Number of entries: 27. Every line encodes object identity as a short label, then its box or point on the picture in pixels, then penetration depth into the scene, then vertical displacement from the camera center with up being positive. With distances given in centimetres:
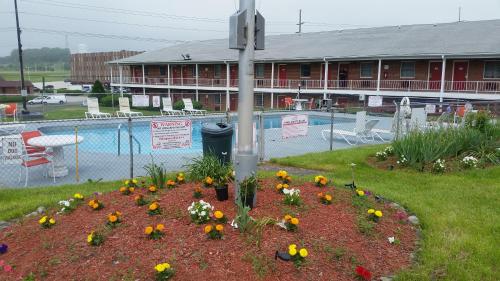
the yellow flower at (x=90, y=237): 412 -143
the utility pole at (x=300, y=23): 6843 +986
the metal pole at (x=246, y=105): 450 -20
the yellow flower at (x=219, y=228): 413 -133
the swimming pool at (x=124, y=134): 1390 -199
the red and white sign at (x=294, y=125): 1038 -94
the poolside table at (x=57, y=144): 866 -116
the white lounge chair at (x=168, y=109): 2652 -144
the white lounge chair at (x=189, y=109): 2736 -146
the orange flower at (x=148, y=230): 418 -137
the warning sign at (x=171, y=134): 819 -91
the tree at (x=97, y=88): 4046 -29
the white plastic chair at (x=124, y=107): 2378 -123
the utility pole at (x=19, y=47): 2796 +240
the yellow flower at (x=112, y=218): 447 -135
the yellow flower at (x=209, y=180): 551 -119
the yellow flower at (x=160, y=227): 423 -136
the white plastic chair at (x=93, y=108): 2336 -124
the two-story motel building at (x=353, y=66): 2678 +154
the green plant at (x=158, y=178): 588 -124
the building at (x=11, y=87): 5994 -39
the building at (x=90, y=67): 8656 +376
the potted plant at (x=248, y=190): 461 -110
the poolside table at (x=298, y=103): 2697 -106
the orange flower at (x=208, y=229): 412 -134
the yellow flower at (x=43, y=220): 468 -144
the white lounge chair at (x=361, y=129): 1416 -135
